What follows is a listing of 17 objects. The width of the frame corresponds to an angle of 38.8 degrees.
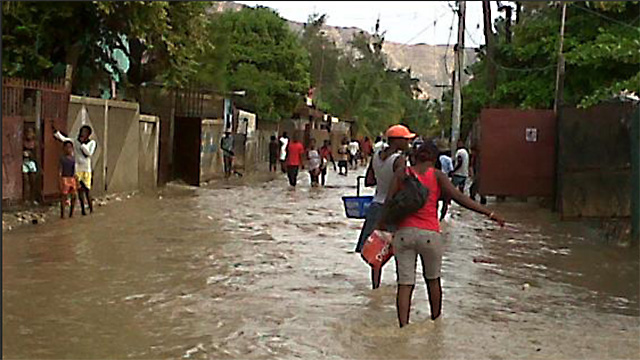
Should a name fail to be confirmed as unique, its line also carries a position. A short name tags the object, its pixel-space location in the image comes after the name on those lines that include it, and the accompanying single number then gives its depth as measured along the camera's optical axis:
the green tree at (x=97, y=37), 18.77
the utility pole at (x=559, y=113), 15.05
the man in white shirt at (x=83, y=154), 14.26
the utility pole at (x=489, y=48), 27.69
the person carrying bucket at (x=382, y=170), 8.36
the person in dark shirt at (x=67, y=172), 13.80
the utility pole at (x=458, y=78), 26.23
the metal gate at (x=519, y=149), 16.72
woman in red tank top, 7.16
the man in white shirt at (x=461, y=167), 17.58
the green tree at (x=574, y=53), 17.37
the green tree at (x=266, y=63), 46.19
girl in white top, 25.56
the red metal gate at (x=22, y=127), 13.34
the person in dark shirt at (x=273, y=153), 34.66
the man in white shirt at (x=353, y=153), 42.31
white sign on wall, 16.72
